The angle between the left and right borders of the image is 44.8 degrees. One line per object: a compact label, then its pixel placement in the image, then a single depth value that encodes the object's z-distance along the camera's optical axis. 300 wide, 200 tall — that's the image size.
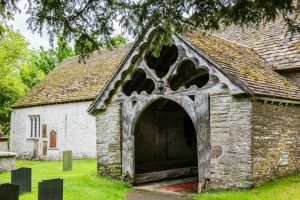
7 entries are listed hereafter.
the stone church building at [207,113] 11.10
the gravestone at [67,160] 17.58
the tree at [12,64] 31.19
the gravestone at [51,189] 8.56
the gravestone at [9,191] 7.39
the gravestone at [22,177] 11.21
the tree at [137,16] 6.39
